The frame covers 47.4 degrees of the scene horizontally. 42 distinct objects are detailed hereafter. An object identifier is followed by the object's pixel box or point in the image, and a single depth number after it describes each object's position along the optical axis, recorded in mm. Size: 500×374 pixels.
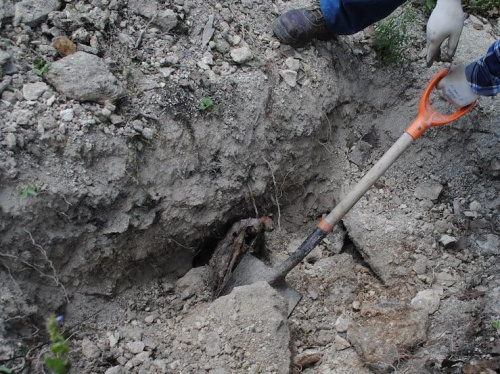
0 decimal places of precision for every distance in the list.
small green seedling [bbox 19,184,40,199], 2094
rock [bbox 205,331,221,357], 2195
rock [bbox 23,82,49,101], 2219
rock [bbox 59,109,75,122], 2227
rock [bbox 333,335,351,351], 2357
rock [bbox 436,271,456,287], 2555
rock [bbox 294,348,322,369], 2299
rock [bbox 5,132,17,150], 2094
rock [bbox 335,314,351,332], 2422
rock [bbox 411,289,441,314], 2438
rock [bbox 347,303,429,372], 2248
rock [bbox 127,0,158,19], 2609
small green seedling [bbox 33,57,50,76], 2287
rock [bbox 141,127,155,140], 2361
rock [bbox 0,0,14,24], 2324
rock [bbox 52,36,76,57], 2354
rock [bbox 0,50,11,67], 2205
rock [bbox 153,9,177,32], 2615
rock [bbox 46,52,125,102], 2273
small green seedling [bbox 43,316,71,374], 1469
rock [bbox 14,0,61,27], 2350
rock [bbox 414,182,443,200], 2818
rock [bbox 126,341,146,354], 2271
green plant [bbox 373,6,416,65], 2939
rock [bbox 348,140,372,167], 2902
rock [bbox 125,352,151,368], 2225
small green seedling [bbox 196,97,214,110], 2500
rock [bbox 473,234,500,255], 2641
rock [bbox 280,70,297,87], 2721
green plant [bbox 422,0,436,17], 3071
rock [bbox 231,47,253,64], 2652
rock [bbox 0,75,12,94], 2186
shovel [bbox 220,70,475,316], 2457
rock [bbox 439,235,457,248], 2656
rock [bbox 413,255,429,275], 2596
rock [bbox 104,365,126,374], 2141
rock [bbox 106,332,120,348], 2292
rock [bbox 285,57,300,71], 2758
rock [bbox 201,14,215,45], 2682
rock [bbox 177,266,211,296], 2549
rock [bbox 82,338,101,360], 2227
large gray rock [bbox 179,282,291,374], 2176
